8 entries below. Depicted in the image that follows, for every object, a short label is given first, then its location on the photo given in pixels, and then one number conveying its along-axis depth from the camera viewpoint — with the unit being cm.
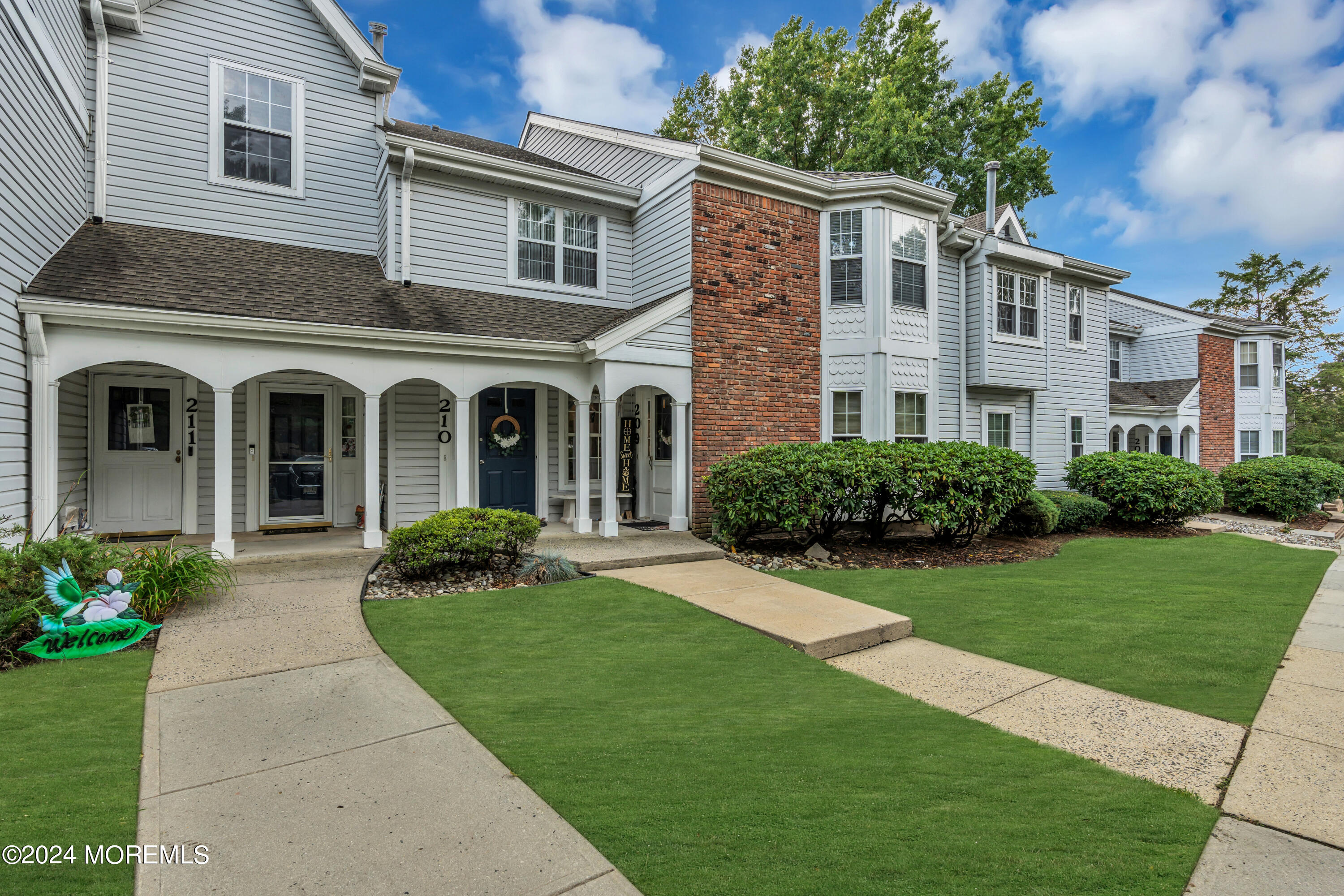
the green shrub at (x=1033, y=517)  1093
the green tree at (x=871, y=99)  2319
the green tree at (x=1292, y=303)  2953
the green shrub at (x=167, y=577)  532
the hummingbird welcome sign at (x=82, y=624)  451
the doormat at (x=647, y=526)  1058
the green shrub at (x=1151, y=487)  1218
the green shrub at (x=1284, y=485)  1503
